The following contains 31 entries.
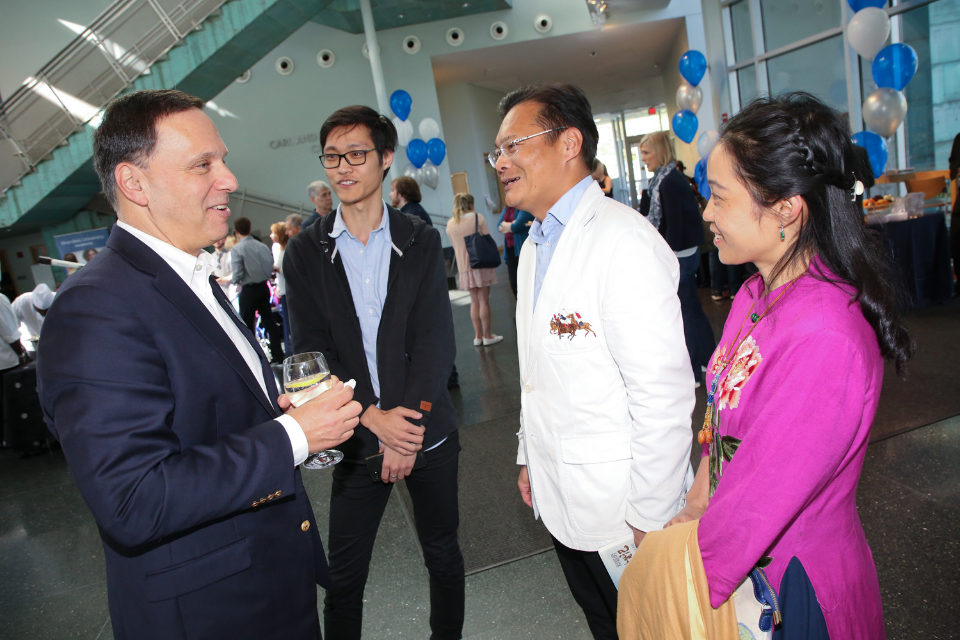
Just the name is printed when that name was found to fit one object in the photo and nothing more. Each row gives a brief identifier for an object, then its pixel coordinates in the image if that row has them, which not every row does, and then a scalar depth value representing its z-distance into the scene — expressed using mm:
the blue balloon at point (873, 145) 6516
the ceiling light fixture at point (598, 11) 10452
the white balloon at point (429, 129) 11281
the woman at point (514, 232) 5422
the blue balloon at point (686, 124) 9812
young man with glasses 1758
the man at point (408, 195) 4891
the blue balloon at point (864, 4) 6395
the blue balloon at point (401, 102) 10773
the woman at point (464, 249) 5961
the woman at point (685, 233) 4168
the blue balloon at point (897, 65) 6207
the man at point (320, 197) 5582
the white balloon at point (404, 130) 10656
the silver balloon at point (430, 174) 11523
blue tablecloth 5523
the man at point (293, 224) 6696
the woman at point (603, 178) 4969
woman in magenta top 916
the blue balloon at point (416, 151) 11102
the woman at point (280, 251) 6344
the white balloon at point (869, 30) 6305
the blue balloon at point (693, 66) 9562
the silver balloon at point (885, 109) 6266
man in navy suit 932
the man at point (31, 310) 5590
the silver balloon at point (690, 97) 9812
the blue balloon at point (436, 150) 11383
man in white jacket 1275
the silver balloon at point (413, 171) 11298
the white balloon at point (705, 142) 8672
